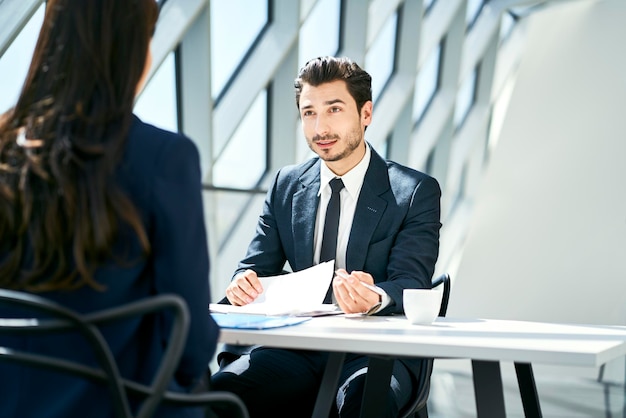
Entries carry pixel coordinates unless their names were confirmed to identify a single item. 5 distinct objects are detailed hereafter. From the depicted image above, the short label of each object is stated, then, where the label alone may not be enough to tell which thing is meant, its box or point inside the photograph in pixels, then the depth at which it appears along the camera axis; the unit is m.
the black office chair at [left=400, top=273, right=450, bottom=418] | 2.01
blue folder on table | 1.60
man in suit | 2.07
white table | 1.38
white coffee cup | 1.78
